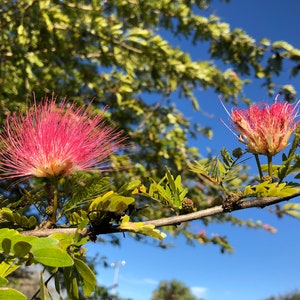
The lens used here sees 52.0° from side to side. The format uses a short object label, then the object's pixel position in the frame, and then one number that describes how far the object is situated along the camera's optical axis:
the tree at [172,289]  13.36
